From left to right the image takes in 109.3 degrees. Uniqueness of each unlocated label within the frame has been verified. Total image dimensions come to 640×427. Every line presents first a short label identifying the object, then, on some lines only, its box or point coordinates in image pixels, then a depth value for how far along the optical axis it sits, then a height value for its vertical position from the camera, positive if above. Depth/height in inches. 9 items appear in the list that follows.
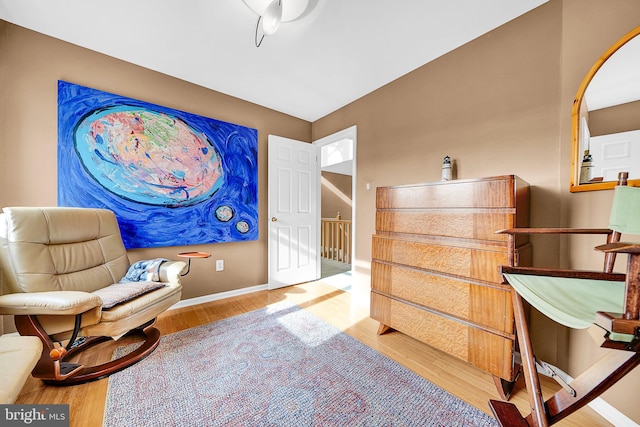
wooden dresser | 49.5 -13.7
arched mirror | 45.5 +20.0
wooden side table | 78.7 -15.3
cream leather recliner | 48.6 -19.0
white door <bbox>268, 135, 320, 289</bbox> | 117.0 +0.3
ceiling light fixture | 57.4 +53.0
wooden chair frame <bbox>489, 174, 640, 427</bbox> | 25.3 -20.3
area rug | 44.0 -39.9
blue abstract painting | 75.1 +16.5
